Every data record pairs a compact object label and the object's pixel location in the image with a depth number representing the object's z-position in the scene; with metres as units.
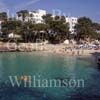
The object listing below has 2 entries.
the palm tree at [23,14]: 120.56
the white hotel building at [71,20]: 141.54
